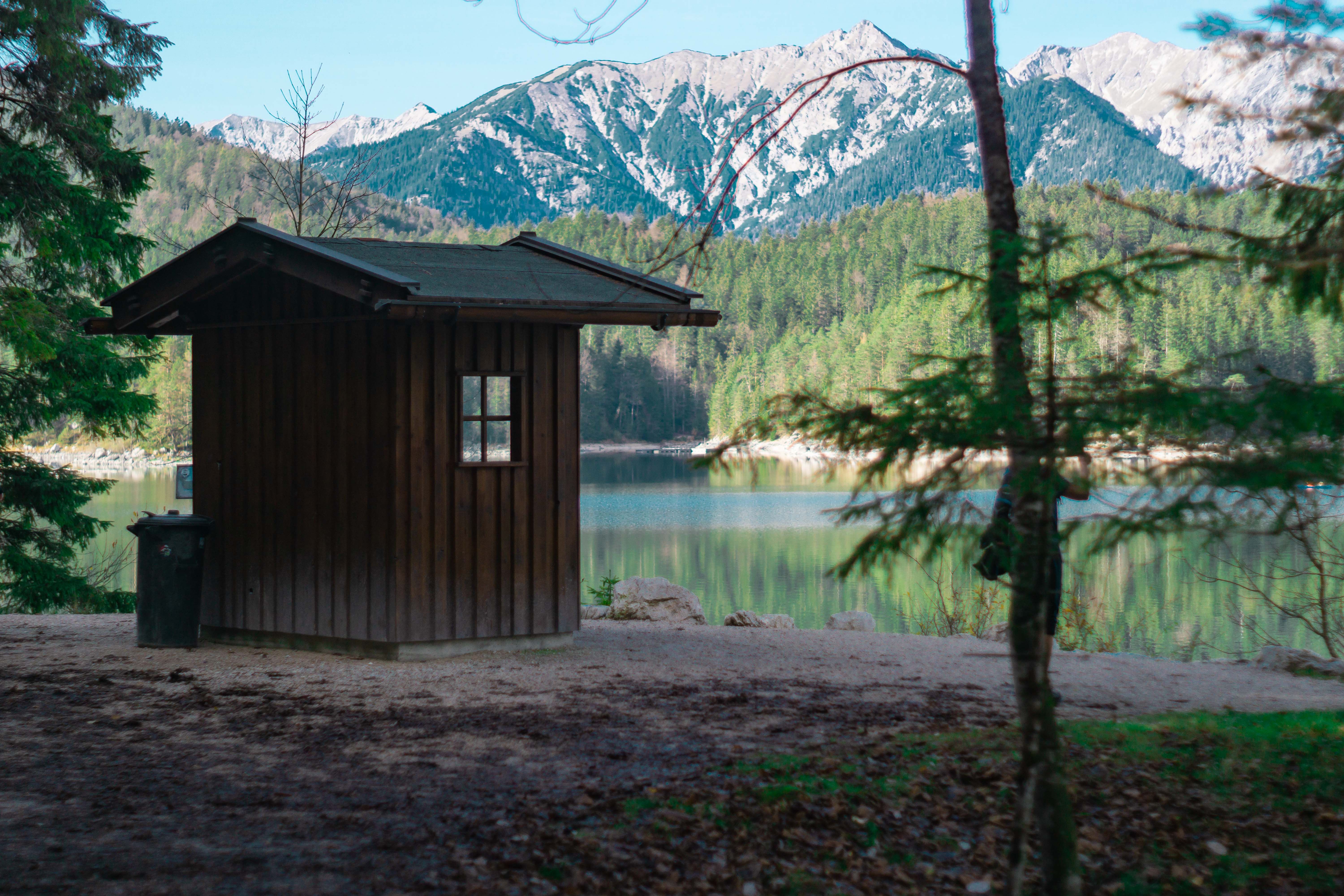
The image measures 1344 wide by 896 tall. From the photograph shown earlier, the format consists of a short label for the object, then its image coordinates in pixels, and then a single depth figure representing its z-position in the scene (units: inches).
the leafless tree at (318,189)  698.2
